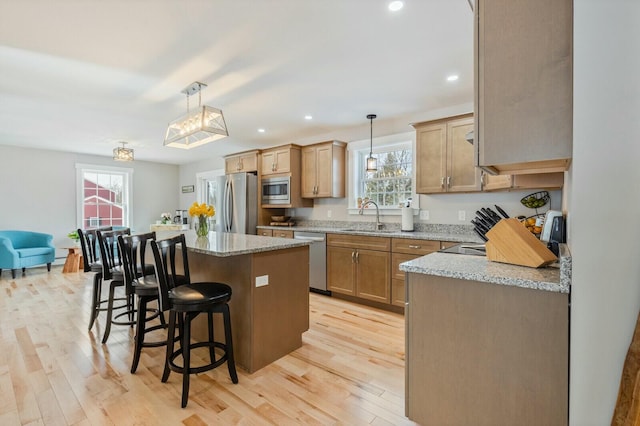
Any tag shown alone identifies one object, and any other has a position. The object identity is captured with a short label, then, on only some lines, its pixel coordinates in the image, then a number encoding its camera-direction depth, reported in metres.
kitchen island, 2.21
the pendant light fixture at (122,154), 4.79
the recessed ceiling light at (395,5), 1.87
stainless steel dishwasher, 4.12
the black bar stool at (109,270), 2.68
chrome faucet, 4.21
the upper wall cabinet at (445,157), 3.33
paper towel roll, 3.82
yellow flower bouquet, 3.07
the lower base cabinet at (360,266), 3.56
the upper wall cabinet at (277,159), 4.82
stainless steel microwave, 4.87
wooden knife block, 1.41
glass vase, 3.07
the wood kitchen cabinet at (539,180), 2.36
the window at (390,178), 4.17
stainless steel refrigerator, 5.15
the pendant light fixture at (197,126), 2.92
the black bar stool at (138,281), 2.15
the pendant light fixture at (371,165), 3.88
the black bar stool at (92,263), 2.92
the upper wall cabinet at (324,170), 4.54
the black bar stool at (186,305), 1.85
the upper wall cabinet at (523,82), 1.15
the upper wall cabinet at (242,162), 5.36
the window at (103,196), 6.63
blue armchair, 5.00
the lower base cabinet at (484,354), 1.19
